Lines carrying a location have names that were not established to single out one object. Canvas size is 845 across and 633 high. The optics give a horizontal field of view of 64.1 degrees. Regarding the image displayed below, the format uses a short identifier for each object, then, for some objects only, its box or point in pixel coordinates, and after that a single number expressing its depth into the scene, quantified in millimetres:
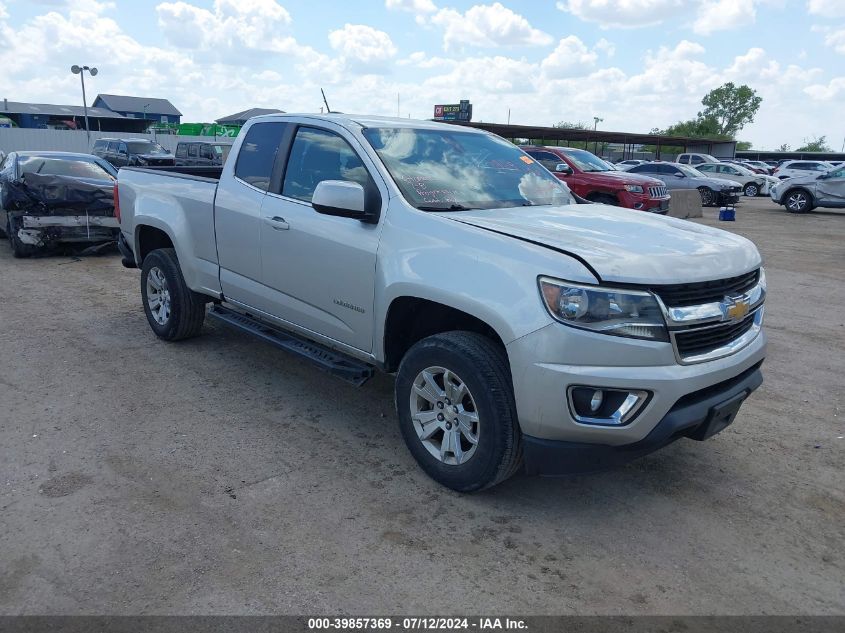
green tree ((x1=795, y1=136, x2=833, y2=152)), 110625
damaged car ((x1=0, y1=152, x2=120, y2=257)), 9633
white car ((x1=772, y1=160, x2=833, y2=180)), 32106
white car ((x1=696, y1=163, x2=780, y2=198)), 28172
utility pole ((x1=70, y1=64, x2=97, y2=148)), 34938
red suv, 14000
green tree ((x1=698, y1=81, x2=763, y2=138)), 112812
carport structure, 38312
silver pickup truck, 2967
